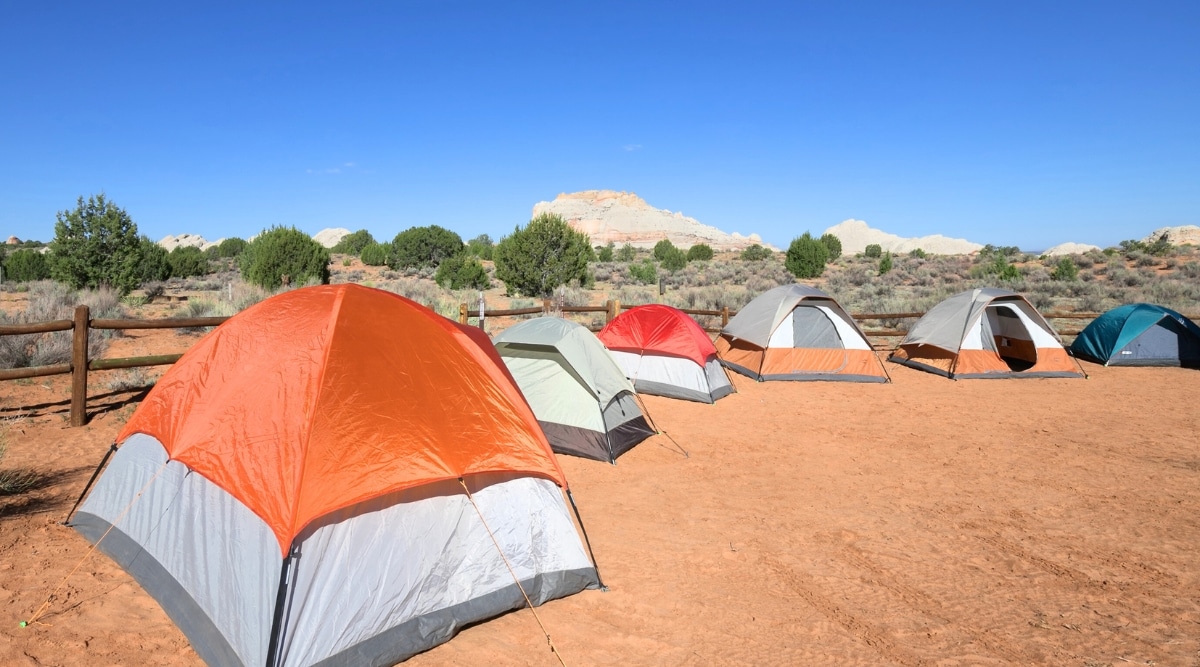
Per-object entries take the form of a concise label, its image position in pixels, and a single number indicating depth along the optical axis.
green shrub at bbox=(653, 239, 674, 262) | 44.91
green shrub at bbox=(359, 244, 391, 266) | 41.72
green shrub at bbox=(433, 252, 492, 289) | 27.89
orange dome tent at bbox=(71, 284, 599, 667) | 3.46
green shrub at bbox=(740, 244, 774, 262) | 47.37
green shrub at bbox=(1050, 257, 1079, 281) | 27.87
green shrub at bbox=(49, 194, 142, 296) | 17.05
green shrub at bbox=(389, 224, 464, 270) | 40.22
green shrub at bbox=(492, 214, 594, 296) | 23.48
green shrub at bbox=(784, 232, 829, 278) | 33.75
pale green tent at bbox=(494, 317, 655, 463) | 7.30
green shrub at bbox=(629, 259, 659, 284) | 33.62
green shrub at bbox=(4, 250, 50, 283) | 26.77
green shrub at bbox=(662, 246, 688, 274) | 41.06
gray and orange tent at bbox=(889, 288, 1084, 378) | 12.52
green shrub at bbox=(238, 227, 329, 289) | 20.95
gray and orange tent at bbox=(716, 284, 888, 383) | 12.15
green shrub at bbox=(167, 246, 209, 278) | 29.89
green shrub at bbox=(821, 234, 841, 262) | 46.88
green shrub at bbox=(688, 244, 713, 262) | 48.47
